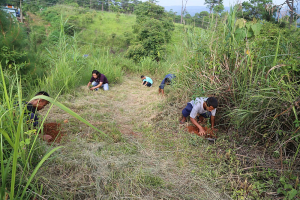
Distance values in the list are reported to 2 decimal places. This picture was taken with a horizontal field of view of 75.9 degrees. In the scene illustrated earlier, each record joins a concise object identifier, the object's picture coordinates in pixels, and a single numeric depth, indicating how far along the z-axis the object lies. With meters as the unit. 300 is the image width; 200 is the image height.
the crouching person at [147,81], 6.90
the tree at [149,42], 10.12
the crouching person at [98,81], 5.57
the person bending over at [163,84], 5.07
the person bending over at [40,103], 3.14
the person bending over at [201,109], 2.89
